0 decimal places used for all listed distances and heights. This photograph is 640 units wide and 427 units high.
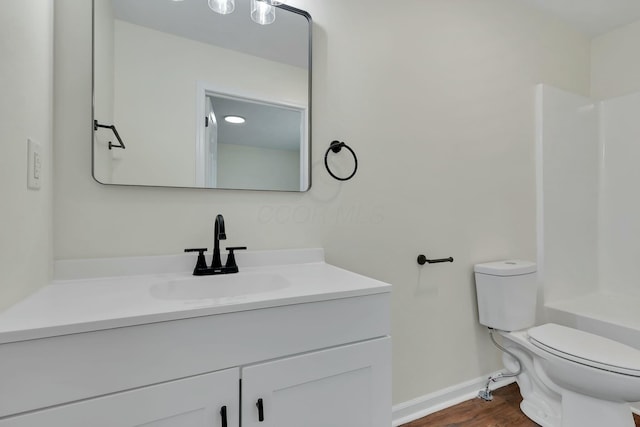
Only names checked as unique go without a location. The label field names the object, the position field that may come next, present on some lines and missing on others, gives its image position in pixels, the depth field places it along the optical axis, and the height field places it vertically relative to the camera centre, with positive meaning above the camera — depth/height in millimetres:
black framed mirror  1099 +472
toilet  1252 -651
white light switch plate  840 +140
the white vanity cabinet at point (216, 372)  603 -371
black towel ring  1405 +297
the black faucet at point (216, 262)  1111 -181
